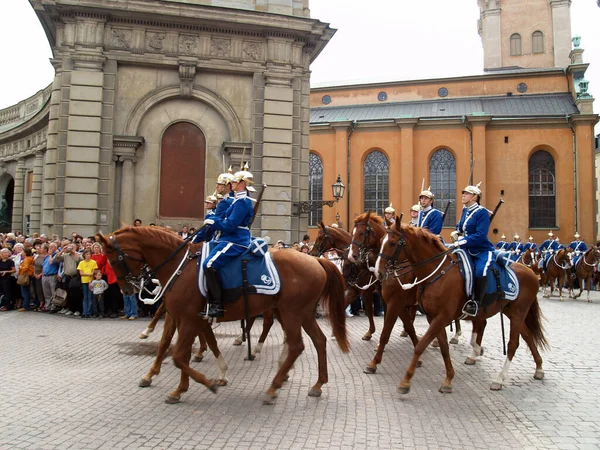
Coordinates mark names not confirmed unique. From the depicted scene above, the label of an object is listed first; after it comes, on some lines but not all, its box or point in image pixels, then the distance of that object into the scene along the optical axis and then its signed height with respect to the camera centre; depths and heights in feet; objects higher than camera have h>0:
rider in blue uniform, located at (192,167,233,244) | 24.79 +2.00
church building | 138.51 +30.45
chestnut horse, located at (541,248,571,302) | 77.41 -1.87
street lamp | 58.18 +5.18
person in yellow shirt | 47.29 -2.60
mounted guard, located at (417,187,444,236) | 33.58 +2.38
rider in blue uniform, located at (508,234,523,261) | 97.51 +1.44
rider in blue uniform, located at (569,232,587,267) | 79.65 +0.84
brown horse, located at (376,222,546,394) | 24.38 -2.07
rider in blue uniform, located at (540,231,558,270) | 83.76 +0.64
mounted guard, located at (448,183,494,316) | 25.41 +0.63
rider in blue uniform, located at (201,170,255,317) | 22.38 +0.60
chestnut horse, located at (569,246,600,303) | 73.26 -1.50
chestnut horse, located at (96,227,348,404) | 22.58 -1.59
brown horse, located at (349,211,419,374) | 28.25 -2.07
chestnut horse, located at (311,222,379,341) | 36.94 -1.40
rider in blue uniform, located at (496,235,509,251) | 100.36 +1.70
